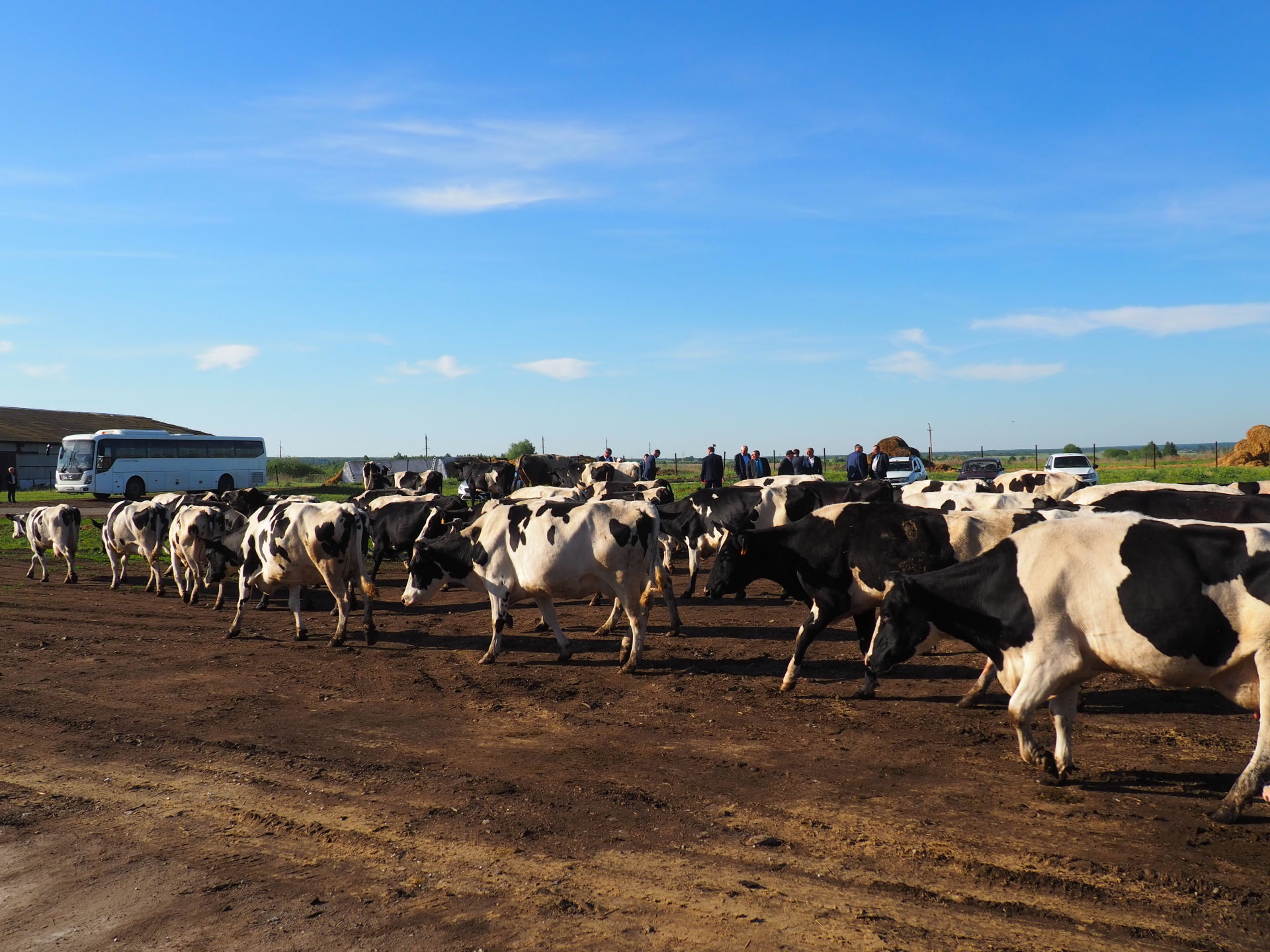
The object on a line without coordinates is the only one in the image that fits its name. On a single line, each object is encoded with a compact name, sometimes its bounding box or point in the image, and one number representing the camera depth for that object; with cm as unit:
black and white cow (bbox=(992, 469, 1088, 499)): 1803
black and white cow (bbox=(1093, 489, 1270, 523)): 1212
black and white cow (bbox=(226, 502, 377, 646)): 1256
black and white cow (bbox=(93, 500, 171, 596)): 1809
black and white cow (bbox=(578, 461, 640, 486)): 2950
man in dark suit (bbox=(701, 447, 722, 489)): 2995
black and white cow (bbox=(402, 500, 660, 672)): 1093
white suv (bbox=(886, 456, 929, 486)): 3456
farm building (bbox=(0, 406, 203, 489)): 5816
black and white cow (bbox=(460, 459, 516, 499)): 3147
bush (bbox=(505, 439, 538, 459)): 7512
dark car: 3628
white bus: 4303
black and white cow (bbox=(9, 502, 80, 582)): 1936
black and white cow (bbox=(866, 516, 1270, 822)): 582
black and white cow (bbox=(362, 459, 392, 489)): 3177
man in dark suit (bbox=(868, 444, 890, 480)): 2811
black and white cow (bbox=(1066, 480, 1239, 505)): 1345
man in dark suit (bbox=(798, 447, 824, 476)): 3014
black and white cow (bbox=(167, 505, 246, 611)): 1653
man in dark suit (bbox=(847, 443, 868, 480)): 2772
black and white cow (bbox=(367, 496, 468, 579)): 1728
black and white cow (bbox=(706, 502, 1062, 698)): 958
